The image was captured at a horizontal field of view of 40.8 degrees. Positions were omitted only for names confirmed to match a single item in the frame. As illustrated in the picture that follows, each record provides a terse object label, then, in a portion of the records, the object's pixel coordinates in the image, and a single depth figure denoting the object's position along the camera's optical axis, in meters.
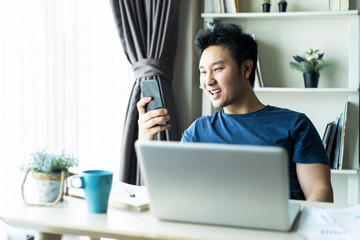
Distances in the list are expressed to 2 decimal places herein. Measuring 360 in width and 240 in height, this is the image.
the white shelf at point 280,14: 2.87
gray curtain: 2.95
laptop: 0.96
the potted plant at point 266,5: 3.00
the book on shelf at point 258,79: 2.99
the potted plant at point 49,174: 1.24
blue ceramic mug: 1.16
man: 1.84
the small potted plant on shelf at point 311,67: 2.91
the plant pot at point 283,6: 2.97
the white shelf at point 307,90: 2.87
